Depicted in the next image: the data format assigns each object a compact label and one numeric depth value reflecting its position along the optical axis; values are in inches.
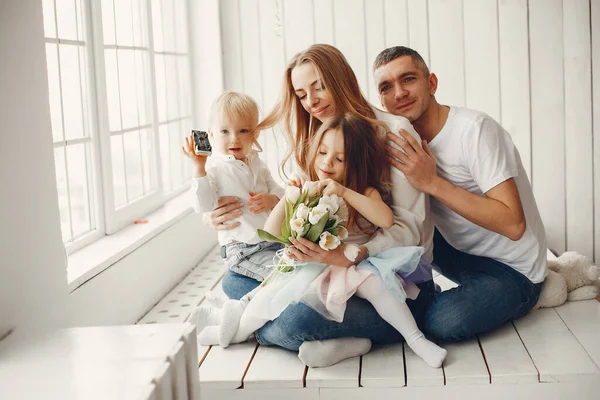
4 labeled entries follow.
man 110.6
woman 107.0
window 130.0
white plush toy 123.6
